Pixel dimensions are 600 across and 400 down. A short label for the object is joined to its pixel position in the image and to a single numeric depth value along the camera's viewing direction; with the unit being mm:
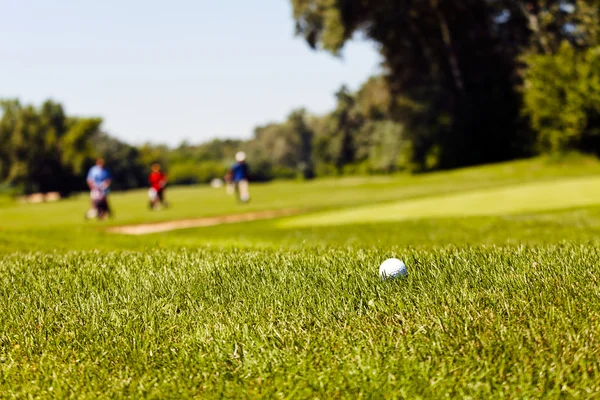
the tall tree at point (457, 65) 52906
